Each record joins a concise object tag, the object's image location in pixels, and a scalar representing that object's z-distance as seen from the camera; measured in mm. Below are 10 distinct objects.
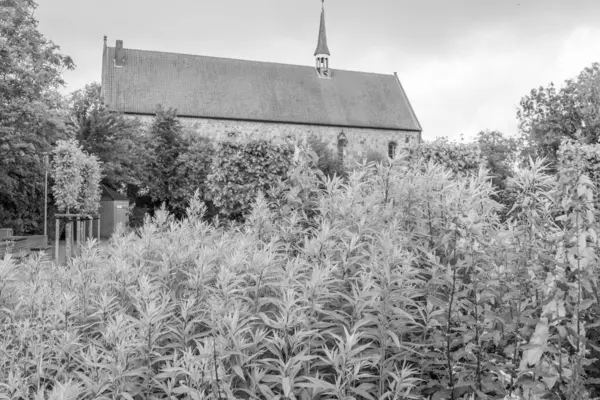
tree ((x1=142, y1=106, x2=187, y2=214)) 32312
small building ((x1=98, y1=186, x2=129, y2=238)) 28897
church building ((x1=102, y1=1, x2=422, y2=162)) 43781
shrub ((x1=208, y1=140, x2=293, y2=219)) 13422
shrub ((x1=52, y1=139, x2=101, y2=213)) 16375
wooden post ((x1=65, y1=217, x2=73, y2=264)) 15113
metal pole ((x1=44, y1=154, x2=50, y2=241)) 20844
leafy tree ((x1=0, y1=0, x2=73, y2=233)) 19703
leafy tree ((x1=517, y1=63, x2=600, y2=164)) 33281
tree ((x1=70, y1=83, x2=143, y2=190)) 27844
